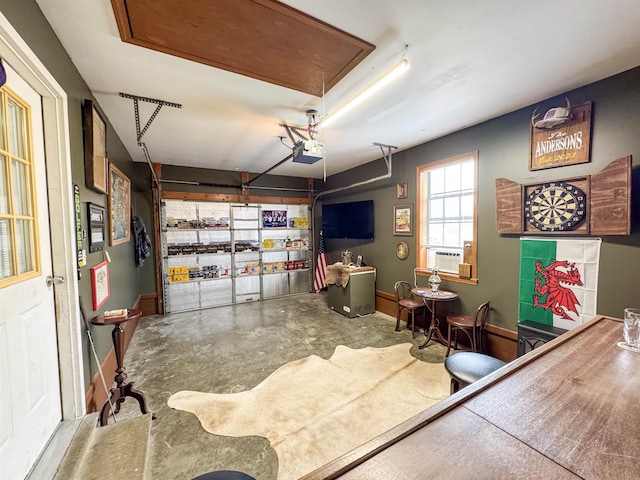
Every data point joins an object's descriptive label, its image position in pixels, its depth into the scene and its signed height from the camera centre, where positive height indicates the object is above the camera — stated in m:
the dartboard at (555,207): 2.45 +0.17
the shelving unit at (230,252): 5.15 -0.49
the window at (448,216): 3.43 +0.14
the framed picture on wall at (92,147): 2.10 +0.71
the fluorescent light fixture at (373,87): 1.81 +1.05
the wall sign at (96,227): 2.18 +0.04
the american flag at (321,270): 6.30 -1.00
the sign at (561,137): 2.40 +0.84
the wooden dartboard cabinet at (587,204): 2.19 +0.19
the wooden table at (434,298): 3.35 -0.90
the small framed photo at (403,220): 4.22 +0.12
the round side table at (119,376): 2.02 -1.17
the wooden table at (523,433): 0.62 -0.57
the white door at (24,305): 1.22 -0.37
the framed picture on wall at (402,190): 4.29 +0.59
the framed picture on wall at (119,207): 2.93 +0.31
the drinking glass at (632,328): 1.20 -0.48
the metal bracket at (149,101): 2.46 +1.24
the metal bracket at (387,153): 4.08 +1.22
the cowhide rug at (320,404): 1.91 -1.55
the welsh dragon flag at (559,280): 2.43 -0.55
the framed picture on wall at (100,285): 2.18 -0.47
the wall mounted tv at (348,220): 5.05 +0.16
